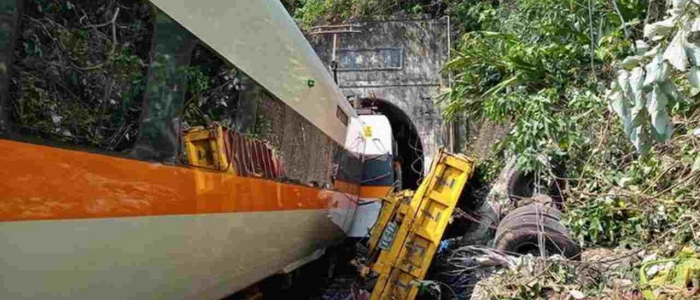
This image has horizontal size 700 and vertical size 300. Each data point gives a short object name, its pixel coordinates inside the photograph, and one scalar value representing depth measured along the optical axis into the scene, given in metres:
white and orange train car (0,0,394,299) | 1.88
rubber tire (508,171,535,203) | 8.60
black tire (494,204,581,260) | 5.81
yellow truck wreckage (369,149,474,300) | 6.32
